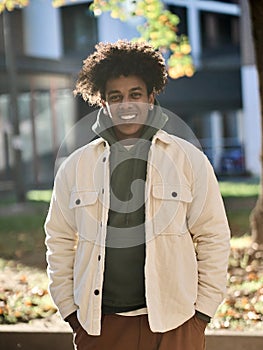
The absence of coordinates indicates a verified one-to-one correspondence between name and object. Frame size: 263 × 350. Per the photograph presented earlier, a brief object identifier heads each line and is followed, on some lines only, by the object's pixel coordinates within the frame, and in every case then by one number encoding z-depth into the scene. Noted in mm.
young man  4263
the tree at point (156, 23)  9716
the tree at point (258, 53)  11435
